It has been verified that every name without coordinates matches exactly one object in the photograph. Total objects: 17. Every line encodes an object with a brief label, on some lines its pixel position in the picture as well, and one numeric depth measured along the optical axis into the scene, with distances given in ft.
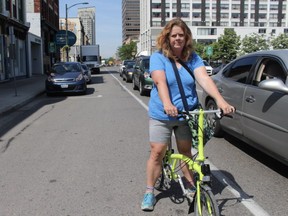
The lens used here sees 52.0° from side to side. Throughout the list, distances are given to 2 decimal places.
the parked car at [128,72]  65.68
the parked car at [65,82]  43.56
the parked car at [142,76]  40.32
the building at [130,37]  443.62
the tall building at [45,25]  104.00
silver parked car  11.96
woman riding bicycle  8.85
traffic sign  124.28
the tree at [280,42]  197.37
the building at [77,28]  262.63
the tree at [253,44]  192.28
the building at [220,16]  273.23
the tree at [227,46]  191.36
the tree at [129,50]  355.57
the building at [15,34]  62.83
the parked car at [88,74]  62.26
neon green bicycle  7.73
